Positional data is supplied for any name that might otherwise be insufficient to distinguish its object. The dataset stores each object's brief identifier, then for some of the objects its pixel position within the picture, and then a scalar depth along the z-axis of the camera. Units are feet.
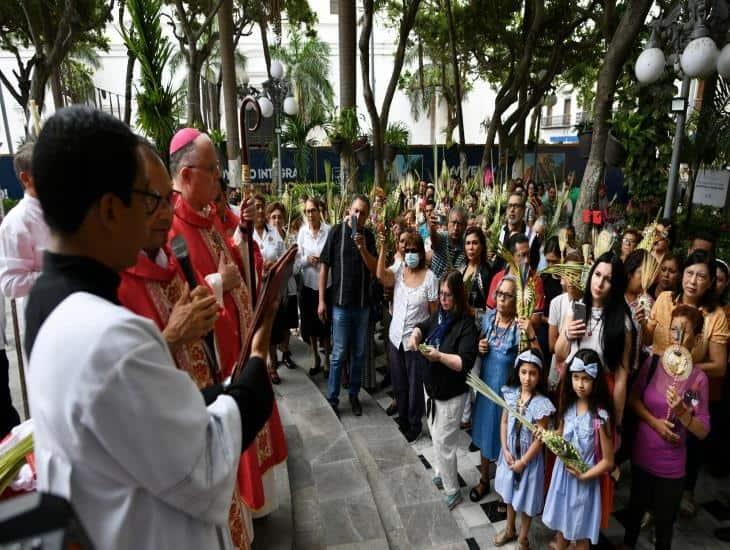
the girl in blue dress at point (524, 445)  9.61
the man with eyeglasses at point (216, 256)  7.37
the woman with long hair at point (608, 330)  9.58
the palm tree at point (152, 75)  11.36
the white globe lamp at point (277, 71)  37.31
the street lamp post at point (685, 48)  15.99
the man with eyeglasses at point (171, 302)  4.71
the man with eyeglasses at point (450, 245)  15.47
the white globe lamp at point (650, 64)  17.38
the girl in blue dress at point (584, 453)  8.86
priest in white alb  2.86
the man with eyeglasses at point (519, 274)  12.30
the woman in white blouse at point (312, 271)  16.85
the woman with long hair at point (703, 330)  10.58
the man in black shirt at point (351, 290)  14.67
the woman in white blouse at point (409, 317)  13.50
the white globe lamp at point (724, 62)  15.70
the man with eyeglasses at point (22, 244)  7.57
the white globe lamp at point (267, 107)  34.14
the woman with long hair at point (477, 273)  14.29
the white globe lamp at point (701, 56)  15.87
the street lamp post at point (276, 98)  34.47
